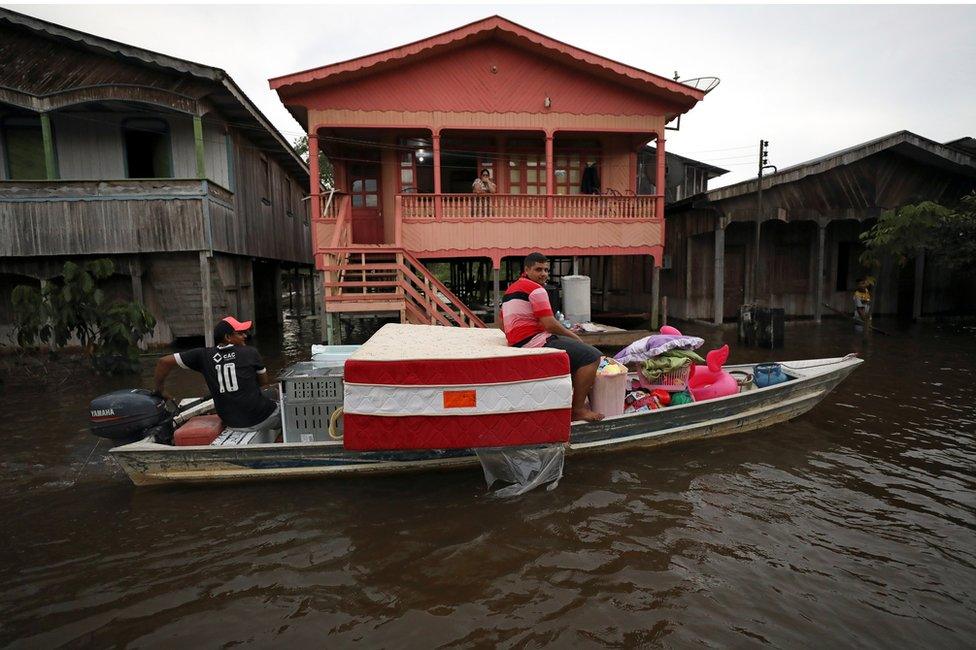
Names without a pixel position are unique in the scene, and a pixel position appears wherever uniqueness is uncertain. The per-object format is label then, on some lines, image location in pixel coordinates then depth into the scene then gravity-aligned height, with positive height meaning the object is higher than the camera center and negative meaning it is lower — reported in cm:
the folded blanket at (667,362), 640 -101
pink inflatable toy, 676 -131
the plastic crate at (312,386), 538 -104
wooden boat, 512 -170
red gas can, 522 -145
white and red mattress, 446 -99
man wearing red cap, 516 -86
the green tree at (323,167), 4134 +915
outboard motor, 508 -124
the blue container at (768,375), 712 -131
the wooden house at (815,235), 1513 +133
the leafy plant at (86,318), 973 -56
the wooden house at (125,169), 1139 +287
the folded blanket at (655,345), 639 -81
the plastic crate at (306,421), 544 -139
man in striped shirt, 520 -45
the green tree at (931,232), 1390 +114
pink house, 1216 +391
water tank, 1226 -41
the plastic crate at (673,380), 652 -124
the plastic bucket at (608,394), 581 -125
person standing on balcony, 1269 +218
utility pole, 1447 +196
